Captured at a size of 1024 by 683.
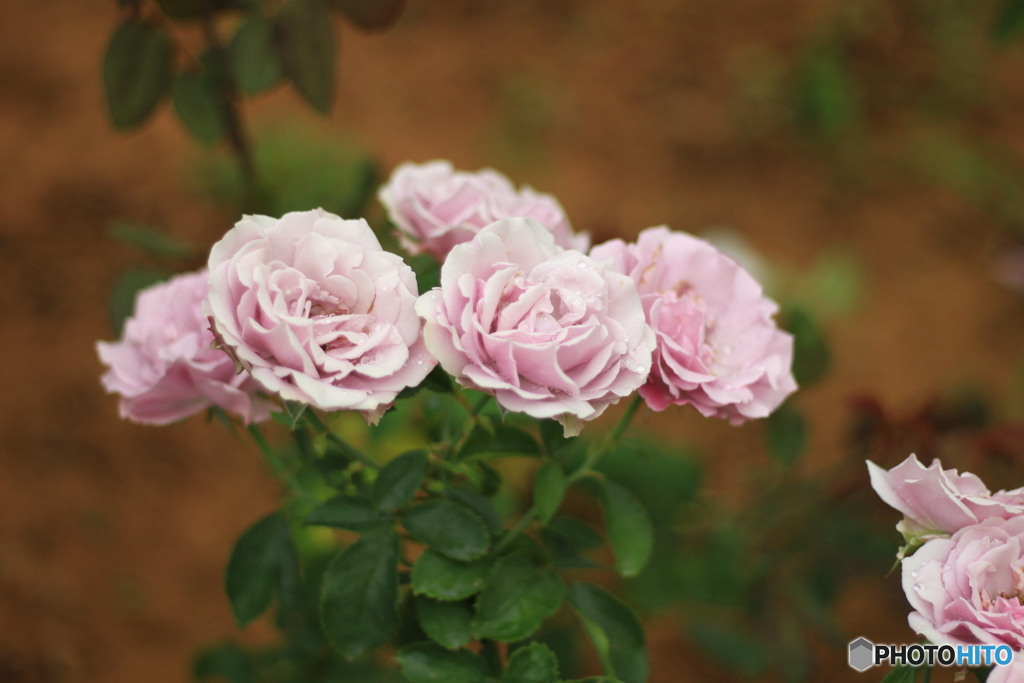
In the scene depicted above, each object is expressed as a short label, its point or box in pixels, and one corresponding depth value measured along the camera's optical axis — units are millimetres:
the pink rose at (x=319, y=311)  633
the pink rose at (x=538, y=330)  646
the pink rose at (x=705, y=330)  745
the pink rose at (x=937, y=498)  688
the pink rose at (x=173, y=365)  774
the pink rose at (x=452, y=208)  829
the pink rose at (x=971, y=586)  649
